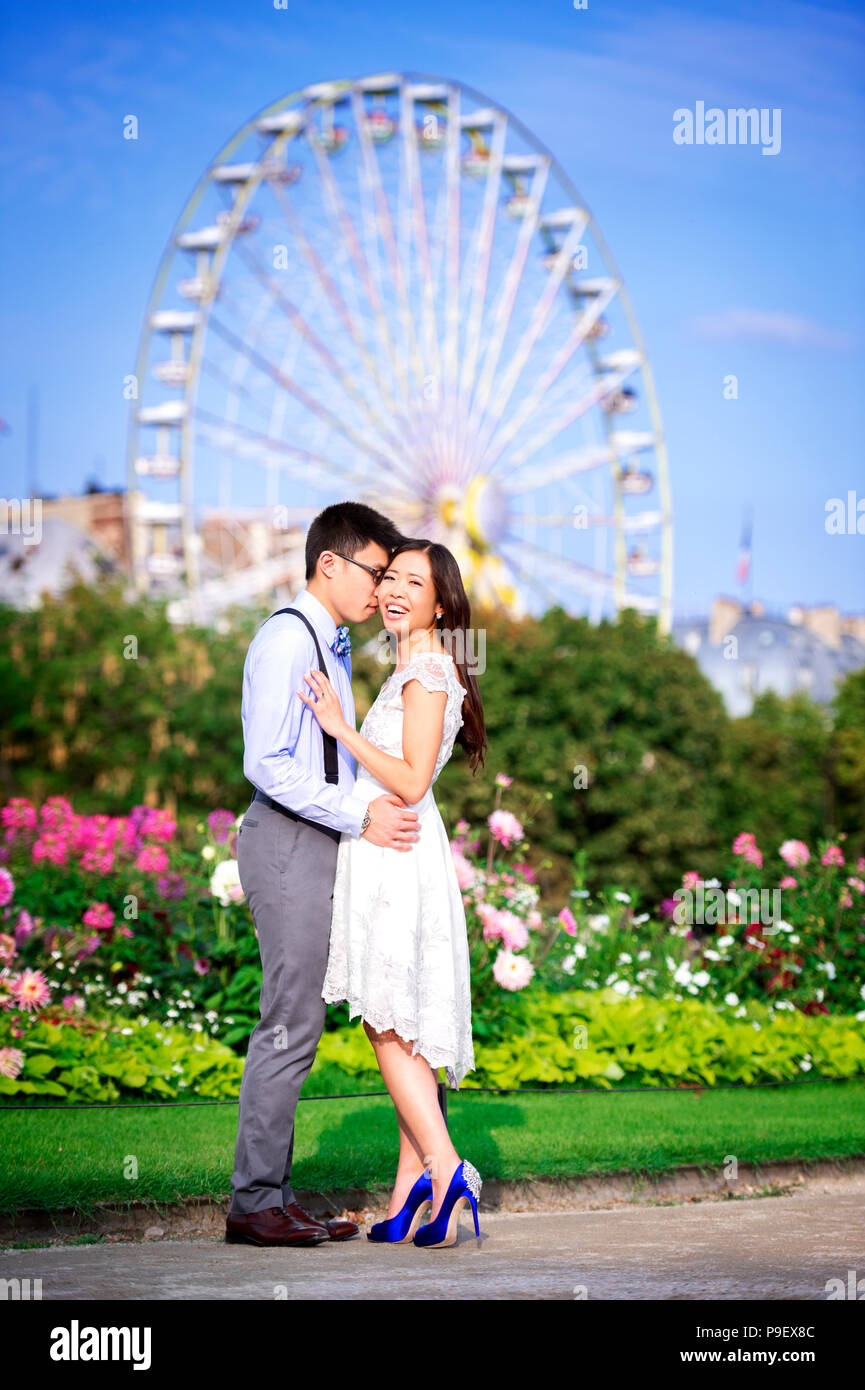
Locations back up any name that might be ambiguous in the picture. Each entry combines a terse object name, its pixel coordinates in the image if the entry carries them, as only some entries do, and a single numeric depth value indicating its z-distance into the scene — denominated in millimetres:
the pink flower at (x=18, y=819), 10367
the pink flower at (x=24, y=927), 8258
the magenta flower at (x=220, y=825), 9070
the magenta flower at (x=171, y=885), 9016
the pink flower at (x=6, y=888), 8156
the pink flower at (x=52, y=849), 9562
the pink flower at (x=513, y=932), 7840
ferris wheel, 29750
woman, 4789
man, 4676
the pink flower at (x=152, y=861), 9125
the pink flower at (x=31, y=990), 6934
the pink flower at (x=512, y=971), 7640
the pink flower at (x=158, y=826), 9797
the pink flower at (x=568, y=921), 8953
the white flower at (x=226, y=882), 8031
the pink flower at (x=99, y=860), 9352
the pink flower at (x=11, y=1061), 6402
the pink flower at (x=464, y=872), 8240
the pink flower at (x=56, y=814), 9938
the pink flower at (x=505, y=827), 8484
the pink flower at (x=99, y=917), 8562
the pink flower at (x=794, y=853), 10273
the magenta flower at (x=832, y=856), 10359
